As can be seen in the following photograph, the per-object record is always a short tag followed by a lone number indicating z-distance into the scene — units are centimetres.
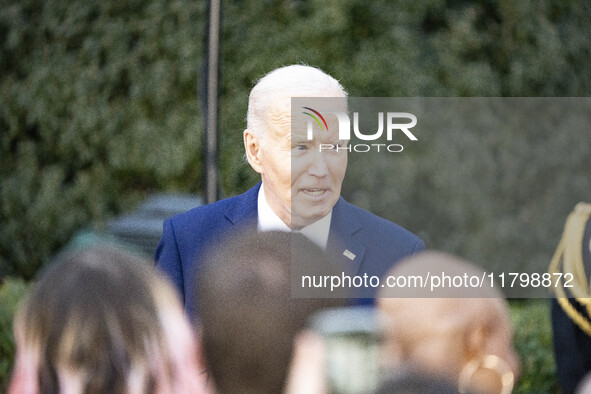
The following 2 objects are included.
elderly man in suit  610
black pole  662
